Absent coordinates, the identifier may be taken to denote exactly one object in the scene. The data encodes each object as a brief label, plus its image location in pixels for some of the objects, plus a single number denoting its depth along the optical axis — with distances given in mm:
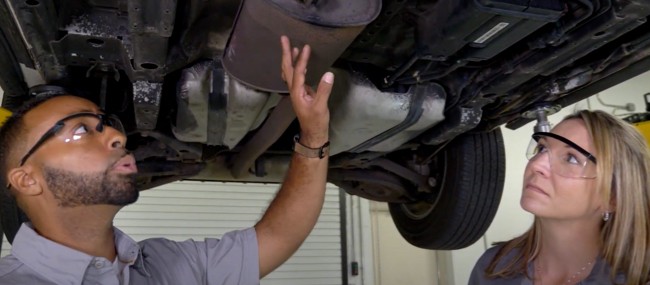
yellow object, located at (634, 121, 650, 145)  3000
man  1174
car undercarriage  1074
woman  1195
